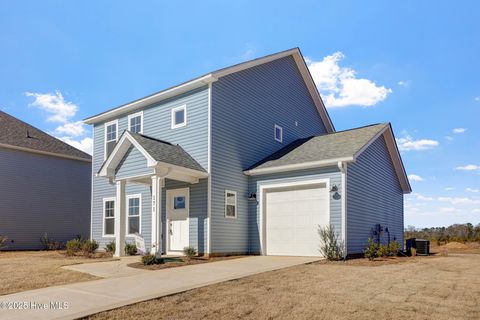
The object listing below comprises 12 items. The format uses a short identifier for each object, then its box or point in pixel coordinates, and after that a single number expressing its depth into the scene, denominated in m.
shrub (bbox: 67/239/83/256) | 15.52
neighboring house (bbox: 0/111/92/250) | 21.72
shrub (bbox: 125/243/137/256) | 15.55
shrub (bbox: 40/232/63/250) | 21.92
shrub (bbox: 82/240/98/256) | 15.77
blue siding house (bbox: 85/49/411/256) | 14.36
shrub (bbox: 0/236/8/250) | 20.33
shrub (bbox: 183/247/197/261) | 13.87
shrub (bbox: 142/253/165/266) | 11.92
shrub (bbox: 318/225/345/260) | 13.48
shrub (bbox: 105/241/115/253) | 17.18
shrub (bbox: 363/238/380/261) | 13.79
